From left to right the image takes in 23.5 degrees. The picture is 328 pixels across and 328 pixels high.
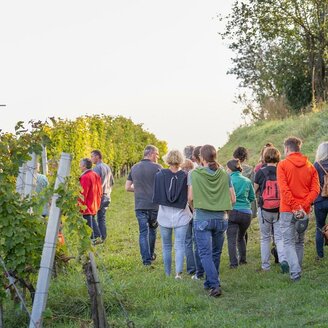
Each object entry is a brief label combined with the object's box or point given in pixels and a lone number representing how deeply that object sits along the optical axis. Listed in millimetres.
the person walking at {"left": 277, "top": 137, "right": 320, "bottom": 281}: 10961
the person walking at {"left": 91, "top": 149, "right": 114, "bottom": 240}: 16922
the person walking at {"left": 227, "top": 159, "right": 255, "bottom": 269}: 12344
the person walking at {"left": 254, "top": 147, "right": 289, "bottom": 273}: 12000
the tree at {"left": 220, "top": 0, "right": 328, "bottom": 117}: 35906
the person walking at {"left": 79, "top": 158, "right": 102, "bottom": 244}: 15336
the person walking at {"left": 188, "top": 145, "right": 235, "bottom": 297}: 10367
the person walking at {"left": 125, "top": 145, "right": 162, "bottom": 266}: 13352
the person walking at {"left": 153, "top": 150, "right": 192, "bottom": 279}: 11570
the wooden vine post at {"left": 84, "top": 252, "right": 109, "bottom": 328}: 7781
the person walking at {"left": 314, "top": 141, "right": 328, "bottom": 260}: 12133
